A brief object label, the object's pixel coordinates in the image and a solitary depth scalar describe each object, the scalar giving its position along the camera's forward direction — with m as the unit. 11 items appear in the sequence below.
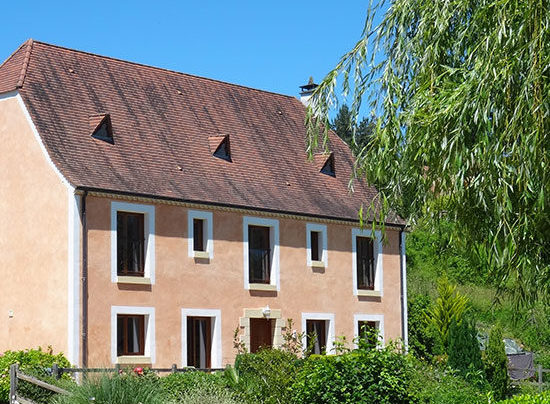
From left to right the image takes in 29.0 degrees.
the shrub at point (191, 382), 19.48
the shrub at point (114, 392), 16.59
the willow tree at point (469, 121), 12.23
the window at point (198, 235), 26.64
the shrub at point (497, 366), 26.69
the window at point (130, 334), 24.75
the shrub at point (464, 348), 26.37
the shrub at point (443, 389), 19.66
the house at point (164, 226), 24.25
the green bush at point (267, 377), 18.52
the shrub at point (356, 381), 16.48
